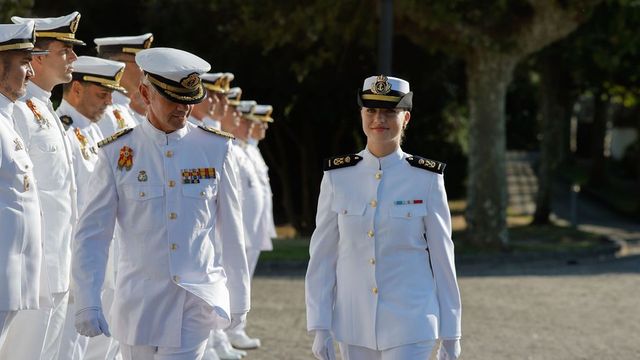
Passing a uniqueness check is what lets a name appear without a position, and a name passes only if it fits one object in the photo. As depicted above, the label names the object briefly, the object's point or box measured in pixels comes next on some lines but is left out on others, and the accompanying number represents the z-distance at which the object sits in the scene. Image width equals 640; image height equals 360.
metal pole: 34.11
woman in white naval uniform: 9.78
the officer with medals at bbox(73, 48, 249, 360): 9.85
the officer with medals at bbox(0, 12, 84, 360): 11.64
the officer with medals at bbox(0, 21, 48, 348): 9.83
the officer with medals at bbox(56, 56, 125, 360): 13.46
